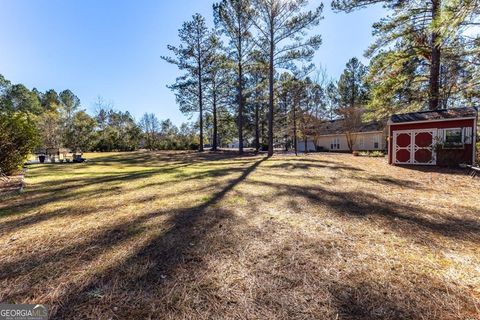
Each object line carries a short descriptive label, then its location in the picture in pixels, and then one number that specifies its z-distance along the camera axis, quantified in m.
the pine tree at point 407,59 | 12.50
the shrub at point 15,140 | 7.18
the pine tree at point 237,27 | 17.68
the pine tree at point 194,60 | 22.72
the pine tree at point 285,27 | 14.89
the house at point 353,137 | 27.35
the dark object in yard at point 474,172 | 8.32
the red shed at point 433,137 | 10.58
